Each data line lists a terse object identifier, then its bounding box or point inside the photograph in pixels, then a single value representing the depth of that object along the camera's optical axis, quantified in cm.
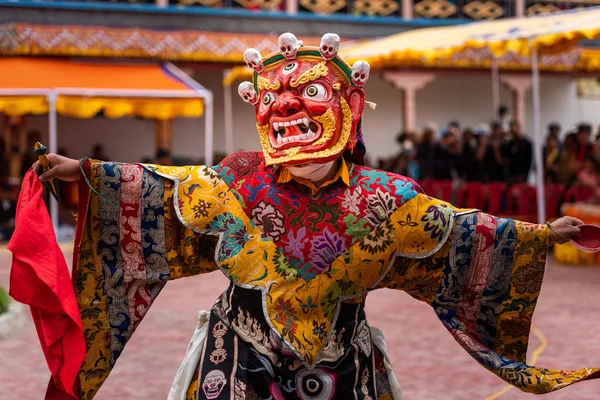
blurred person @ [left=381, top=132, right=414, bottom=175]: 1333
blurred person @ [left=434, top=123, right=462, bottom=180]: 1255
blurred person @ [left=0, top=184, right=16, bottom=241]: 1280
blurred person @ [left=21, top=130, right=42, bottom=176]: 1402
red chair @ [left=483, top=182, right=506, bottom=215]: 1138
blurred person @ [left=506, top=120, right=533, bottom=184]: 1180
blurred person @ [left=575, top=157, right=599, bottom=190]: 1010
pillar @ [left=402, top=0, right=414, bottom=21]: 1817
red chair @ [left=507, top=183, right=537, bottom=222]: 1095
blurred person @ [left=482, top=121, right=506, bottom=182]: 1184
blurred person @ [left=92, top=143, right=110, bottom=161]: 1647
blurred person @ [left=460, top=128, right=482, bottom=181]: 1213
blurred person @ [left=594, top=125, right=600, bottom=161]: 988
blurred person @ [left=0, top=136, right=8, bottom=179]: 1439
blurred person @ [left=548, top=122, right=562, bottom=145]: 1262
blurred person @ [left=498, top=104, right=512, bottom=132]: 1366
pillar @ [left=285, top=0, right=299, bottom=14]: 1717
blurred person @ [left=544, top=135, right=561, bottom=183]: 1161
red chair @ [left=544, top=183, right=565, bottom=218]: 1066
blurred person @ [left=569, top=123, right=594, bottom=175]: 1087
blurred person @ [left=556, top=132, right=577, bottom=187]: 1101
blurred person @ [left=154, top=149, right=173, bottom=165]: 1317
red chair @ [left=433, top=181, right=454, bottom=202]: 1223
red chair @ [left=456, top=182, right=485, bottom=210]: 1168
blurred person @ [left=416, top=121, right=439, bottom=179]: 1267
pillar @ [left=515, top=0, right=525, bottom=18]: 1864
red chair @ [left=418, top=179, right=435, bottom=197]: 1242
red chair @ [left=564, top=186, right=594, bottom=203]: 1028
